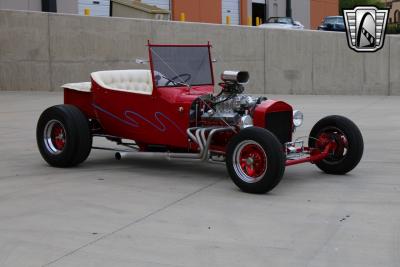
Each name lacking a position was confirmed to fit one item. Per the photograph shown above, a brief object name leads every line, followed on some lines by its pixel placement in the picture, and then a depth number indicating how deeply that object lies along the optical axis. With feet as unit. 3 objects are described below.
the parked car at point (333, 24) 112.98
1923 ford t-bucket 21.36
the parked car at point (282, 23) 111.05
